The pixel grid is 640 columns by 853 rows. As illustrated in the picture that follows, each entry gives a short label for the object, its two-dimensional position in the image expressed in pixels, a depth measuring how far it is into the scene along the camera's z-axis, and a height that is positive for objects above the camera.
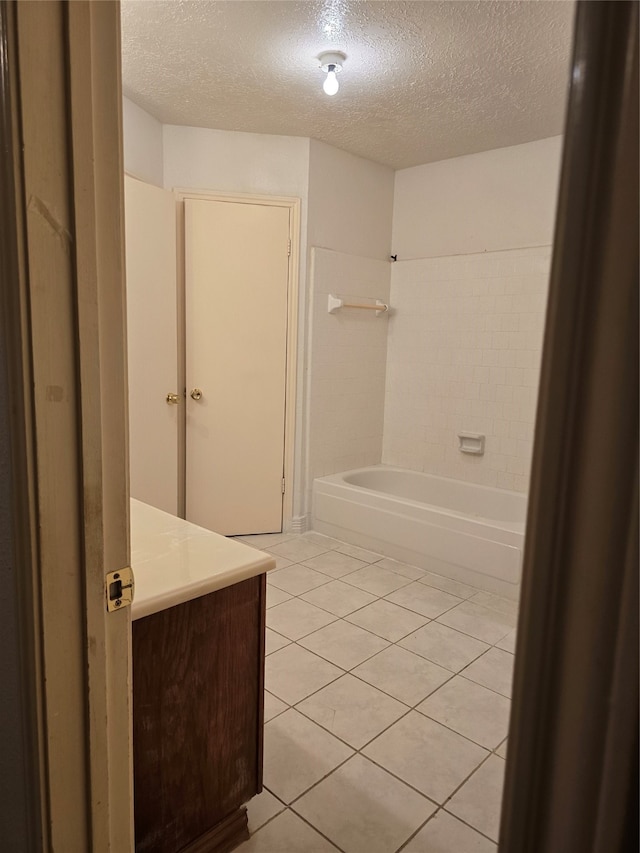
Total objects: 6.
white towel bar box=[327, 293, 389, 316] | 4.01 +0.30
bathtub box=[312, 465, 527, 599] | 3.12 -1.08
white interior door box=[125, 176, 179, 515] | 3.27 +0.00
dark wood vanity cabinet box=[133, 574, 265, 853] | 1.21 -0.86
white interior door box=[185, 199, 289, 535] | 3.68 -0.12
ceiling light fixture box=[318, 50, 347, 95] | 2.67 +1.34
